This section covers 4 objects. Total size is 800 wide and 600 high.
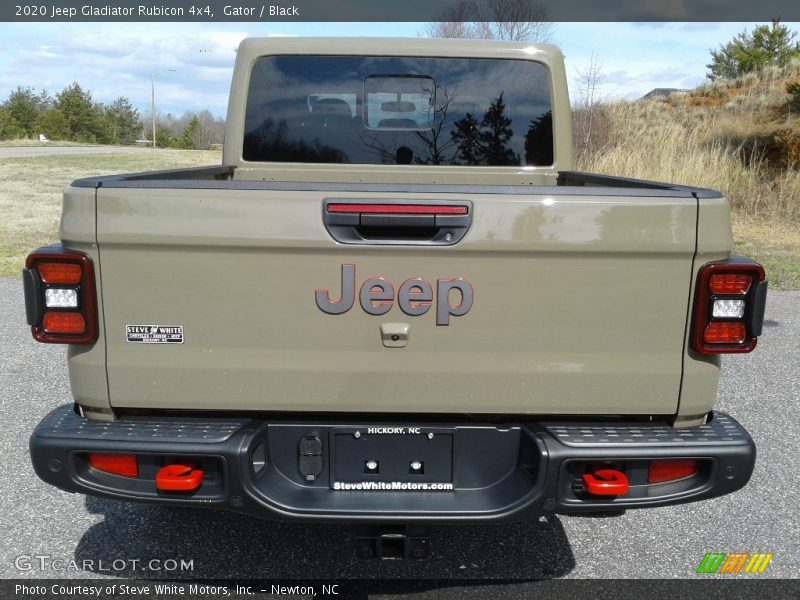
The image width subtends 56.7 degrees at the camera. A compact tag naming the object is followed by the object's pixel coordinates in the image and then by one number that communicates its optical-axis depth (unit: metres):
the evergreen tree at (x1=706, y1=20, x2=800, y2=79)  32.88
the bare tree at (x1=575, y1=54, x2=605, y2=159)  18.36
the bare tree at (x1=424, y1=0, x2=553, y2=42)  26.83
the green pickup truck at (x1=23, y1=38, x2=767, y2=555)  2.33
